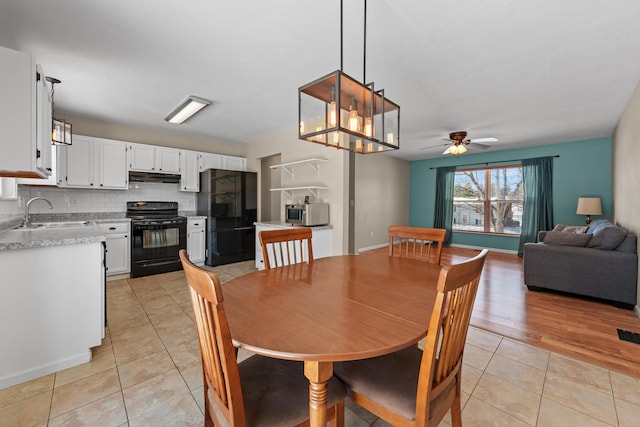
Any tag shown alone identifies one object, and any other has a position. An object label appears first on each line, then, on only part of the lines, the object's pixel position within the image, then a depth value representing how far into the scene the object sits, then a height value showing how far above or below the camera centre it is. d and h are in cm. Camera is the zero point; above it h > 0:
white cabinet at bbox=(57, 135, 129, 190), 387 +69
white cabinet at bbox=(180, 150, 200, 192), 494 +73
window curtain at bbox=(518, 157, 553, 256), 576 +36
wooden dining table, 86 -41
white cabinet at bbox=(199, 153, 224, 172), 517 +97
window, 637 +35
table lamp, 491 +16
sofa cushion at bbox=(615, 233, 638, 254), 307 -34
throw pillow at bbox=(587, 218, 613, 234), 400 -15
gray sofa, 306 -60
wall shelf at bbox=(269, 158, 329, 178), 403 +77
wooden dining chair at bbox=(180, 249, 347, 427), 81 -66
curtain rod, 612 +124
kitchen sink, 301 -18
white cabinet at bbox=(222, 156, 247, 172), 546 +100
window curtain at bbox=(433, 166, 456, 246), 717 +36
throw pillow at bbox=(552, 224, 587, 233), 460 -24
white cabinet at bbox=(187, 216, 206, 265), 479 -49
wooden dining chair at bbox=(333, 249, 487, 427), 88 -66
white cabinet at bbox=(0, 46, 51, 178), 166 +61
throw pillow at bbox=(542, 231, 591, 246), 342 -31
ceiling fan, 450 +123
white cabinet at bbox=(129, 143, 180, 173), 443 +89
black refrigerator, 486 -3
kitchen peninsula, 174 -64
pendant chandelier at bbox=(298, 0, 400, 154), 133 +61
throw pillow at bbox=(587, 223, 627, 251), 315 -27
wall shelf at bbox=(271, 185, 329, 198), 405 +37
